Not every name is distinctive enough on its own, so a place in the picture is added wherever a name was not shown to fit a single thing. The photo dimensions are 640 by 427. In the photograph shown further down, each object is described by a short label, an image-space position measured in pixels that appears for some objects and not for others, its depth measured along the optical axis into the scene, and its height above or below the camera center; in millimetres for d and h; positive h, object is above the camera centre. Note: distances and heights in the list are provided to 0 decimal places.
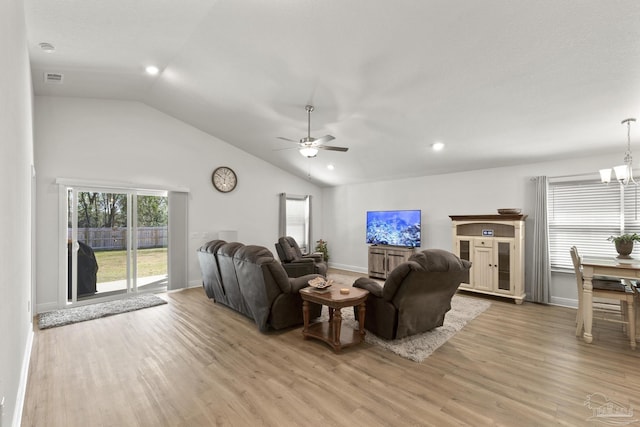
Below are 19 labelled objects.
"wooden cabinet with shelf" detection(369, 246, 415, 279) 6570 -960
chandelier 3350 +508
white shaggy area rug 3167 -1434
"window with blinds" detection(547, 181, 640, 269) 4512 -24
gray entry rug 4148 -1429
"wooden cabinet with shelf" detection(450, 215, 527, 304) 5004 -649
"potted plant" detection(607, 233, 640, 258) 3766 -384
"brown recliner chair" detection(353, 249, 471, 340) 3156 -887
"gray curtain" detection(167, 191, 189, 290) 5980 -466
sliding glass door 4949 -453
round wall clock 6562 +838
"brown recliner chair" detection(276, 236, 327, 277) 6078 -946
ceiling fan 4023 +945
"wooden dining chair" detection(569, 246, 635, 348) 3279 -897
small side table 3168 -1108
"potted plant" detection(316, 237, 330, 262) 8352 -921
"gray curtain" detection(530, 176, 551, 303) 4969 -581
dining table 3255 -661
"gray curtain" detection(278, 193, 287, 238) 7629 -21
